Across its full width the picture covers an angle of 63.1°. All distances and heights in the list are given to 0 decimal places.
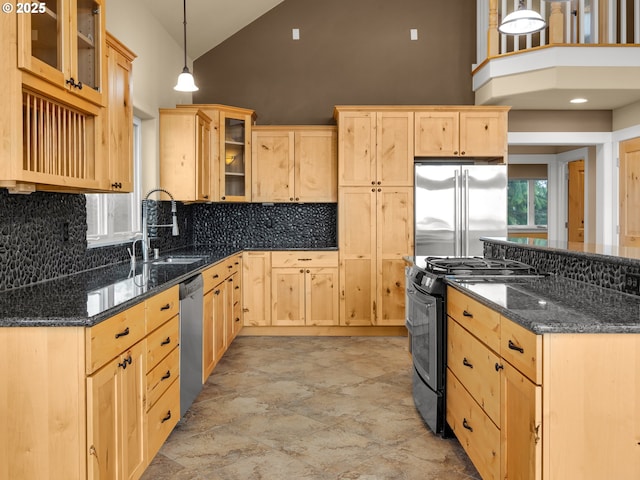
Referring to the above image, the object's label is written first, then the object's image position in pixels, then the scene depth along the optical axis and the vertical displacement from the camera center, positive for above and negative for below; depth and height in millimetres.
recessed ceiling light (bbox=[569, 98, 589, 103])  5365 +1354
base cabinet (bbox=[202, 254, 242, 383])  3643 -624
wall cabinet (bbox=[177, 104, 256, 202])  5277 +835
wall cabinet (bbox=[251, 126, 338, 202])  5531 +719
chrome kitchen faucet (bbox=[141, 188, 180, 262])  3645 -59
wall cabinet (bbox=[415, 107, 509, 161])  5273 +991
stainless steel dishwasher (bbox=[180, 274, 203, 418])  2967 -659
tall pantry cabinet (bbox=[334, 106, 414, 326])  5277 +331
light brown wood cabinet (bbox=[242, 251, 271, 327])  5340 -611
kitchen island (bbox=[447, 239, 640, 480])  1601 -502
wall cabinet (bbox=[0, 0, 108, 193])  1799 +541
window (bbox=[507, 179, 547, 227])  10367 +531
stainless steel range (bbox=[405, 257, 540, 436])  2805 -492
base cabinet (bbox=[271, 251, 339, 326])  5340 -583
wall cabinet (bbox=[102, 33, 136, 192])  2707 +621
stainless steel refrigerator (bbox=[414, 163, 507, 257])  5188 +235
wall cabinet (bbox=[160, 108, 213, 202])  4672 +711
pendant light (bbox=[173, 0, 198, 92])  3969 +1142
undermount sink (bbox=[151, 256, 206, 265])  4047 -220
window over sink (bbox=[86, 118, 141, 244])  3609 +134
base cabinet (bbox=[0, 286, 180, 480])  1710 -559
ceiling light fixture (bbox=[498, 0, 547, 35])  3703 +1518
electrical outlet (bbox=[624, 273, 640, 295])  2090 -216
